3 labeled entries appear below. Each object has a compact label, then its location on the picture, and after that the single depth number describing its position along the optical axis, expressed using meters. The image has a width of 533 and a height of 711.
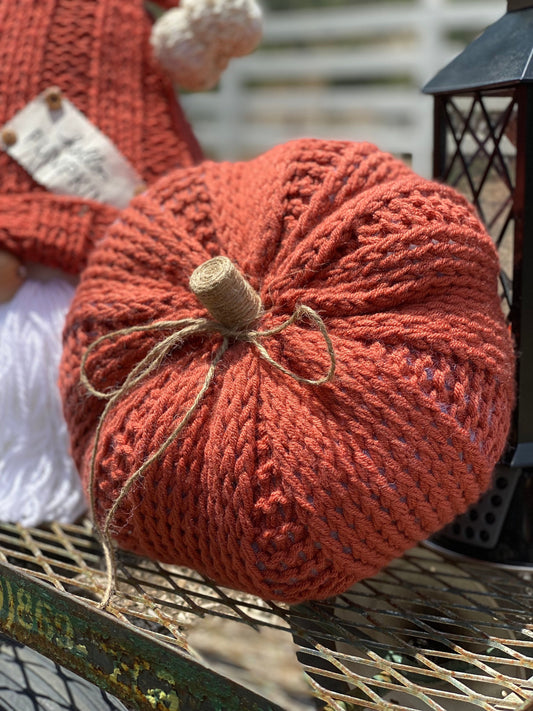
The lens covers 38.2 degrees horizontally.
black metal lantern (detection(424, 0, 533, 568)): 0.75
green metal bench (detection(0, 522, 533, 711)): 0.58
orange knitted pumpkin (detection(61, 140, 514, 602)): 0.63
